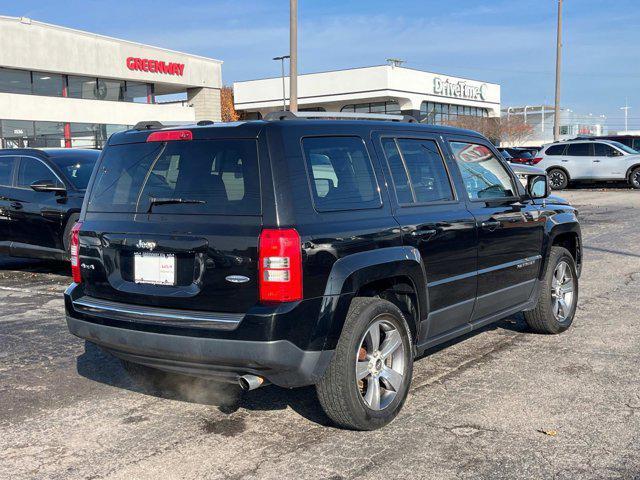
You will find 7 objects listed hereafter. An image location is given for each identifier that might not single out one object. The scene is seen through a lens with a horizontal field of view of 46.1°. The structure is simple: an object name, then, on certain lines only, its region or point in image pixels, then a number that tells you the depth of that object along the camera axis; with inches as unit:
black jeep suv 153.7
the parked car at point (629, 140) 1200.3
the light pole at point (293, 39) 611.3
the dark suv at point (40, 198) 387.9
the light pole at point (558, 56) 1483.8
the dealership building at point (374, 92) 2229.3
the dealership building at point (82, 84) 1440.7
